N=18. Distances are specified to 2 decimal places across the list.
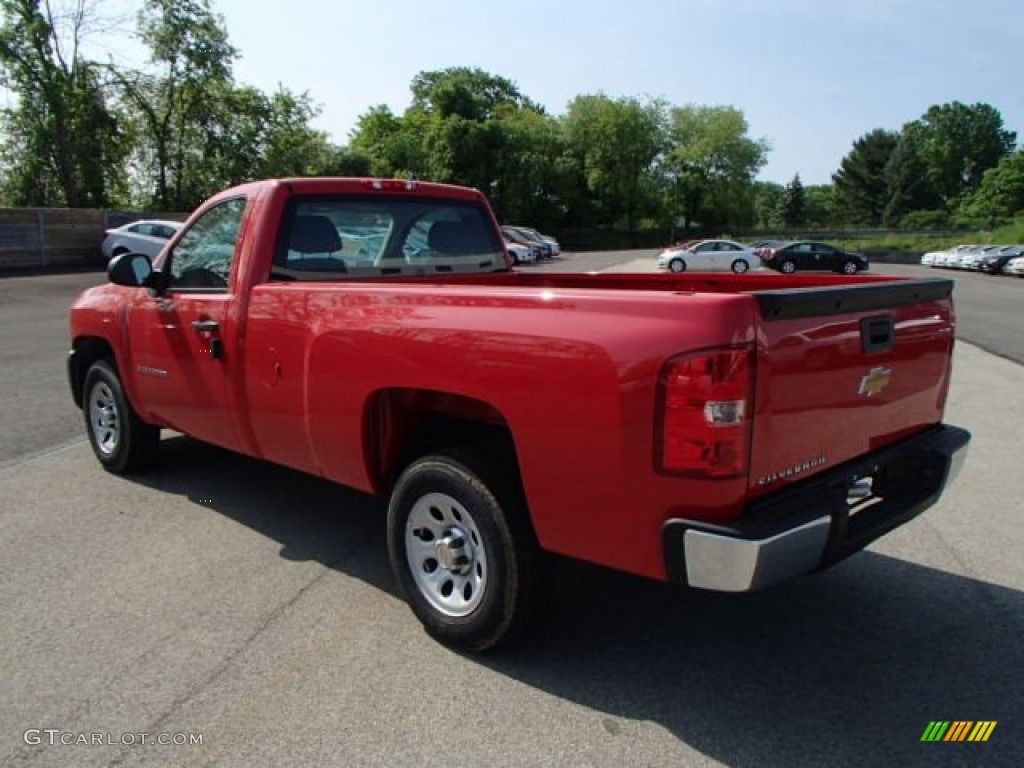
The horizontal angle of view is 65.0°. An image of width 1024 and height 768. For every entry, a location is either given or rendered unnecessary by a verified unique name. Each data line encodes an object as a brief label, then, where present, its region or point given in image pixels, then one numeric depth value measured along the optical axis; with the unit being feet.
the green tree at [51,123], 123.65
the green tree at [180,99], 141.59
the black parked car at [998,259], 134.92
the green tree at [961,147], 358.80
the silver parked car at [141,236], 82.07
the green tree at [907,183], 348.38
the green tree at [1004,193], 279.90
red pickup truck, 8.28
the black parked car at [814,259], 127.75
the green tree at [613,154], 232.94
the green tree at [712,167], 252.21
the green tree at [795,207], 344.28
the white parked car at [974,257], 142.10
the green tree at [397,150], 209.13
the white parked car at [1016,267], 126.41
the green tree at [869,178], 360.89
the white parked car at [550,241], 147.02
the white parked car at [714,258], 125.49
